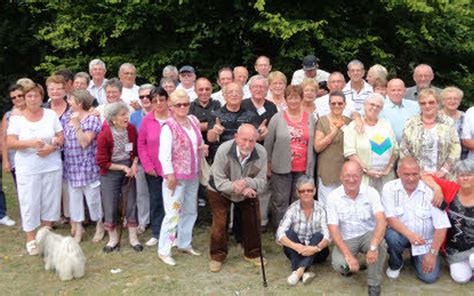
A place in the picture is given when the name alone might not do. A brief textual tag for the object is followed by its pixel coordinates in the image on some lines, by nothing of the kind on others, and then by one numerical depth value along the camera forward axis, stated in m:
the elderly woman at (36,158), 5.54
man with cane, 5.07
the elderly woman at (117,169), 5.59
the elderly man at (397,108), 5.87
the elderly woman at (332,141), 5.64
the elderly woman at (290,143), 5.71
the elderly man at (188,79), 6.92
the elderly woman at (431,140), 5.41
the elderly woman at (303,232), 5.08
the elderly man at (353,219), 4.84
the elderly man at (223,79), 6.65
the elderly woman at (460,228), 4.94
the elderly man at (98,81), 6.95
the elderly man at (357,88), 6.35
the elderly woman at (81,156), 5.68
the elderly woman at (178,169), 5.27
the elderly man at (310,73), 7.10
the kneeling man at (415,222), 4.96
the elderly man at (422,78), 6.49
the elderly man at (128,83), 6.73
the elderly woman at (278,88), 6.23
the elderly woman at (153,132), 5.52
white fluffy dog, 5.12
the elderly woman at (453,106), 5.79
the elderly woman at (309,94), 5.87
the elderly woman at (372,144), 5.47
